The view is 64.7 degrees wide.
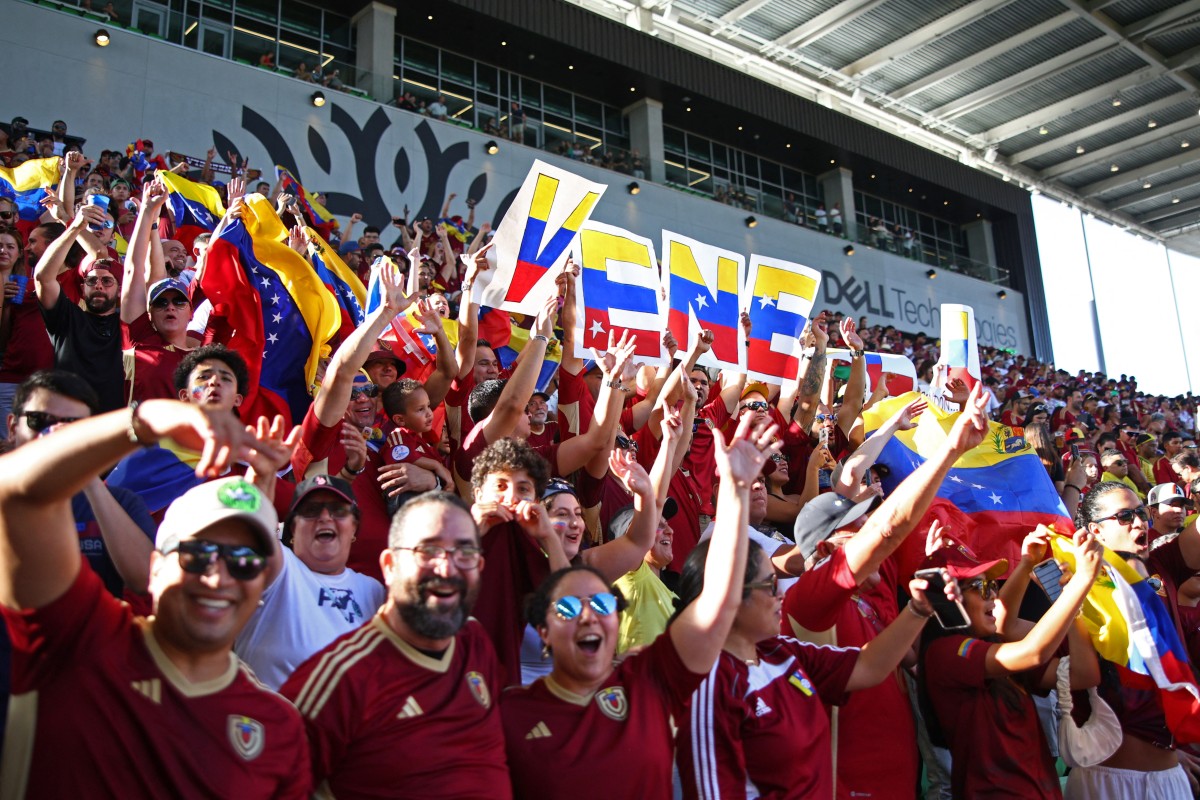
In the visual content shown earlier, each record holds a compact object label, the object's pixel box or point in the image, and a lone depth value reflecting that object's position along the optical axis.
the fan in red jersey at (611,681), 2.46
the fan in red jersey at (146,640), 1.70
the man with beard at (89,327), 4.42
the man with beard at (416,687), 2.19
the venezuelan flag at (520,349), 6.07
